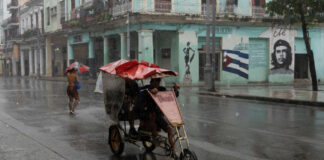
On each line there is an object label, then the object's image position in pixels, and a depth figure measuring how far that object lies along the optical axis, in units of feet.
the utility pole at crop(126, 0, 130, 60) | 93.63
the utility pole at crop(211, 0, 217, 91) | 71.77
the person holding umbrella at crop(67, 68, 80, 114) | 39.27
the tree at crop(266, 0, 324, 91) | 63.50
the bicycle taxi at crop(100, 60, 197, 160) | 18.07
